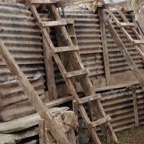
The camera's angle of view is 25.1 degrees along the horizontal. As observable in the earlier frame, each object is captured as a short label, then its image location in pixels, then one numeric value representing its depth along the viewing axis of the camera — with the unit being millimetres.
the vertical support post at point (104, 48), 7472
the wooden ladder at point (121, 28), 6934
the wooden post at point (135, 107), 7452
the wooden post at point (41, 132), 3876
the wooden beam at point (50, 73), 6077
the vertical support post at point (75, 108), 5570
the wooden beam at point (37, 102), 3676
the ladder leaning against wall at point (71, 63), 5527
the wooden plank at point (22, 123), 3846
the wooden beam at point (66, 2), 6211
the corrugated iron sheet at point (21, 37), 5469
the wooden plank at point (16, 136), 3505
